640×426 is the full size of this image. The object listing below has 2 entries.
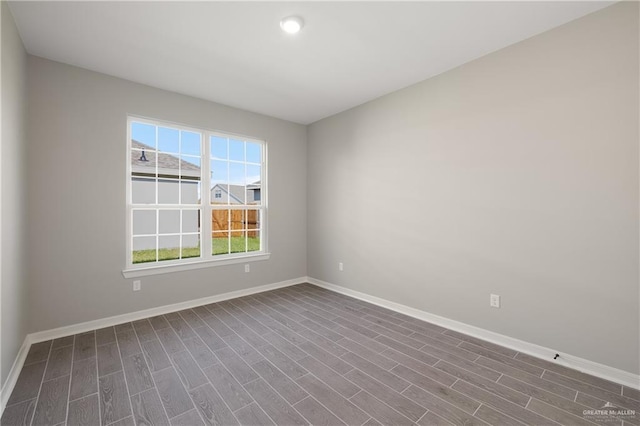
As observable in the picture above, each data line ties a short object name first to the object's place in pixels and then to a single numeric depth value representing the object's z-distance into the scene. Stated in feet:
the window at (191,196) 11.09
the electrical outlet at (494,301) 8.65
